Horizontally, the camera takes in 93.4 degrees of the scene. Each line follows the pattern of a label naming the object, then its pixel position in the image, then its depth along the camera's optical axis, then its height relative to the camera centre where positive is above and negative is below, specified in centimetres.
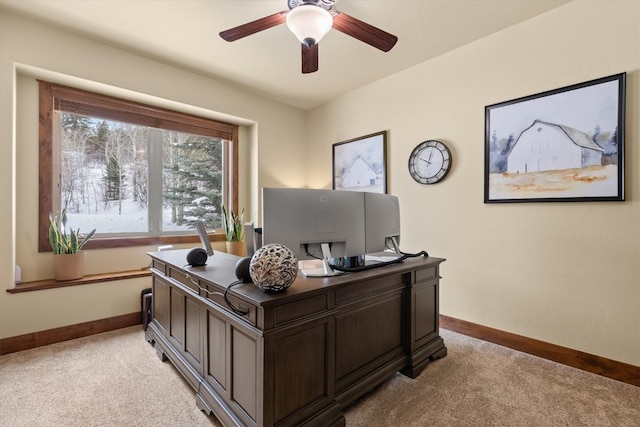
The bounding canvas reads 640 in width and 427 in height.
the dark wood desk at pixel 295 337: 136 -72
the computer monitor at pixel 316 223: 162 -7
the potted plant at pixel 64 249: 272 -36
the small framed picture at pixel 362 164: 358 +60
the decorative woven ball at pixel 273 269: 134 -26
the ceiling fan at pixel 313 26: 180 +118
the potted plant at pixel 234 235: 380 -31
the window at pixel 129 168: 289 +49
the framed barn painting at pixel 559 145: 209 +51
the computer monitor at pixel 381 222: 198 -8
